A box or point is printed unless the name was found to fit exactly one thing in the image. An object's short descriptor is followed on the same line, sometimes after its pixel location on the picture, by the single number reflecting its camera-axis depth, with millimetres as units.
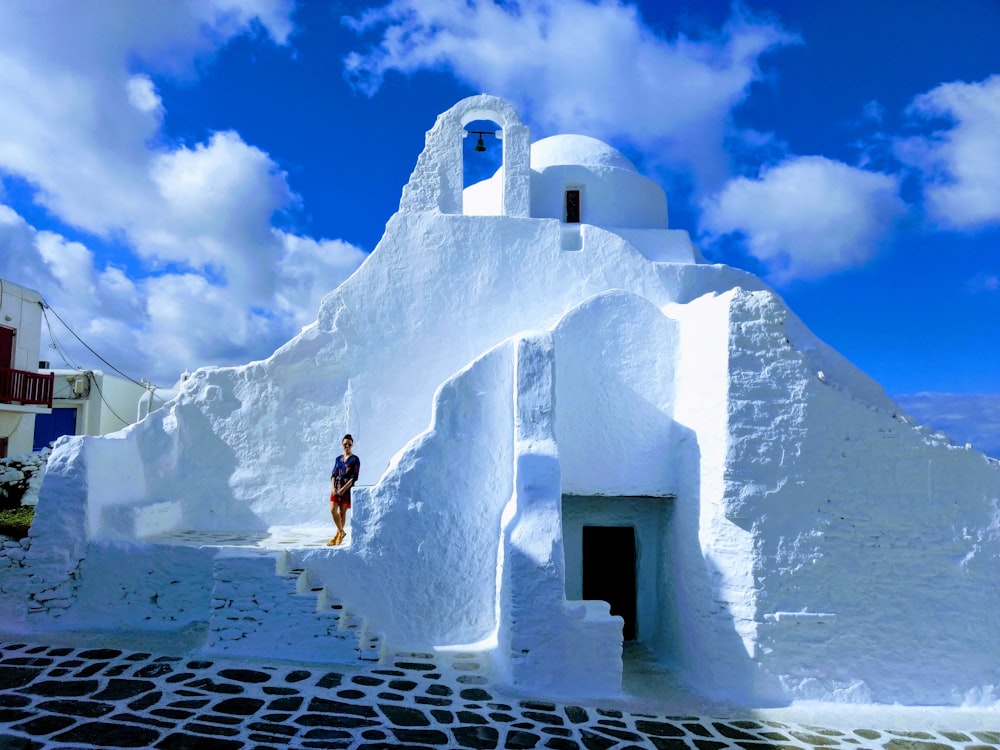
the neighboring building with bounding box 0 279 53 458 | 15055
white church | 7605
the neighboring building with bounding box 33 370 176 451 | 18141
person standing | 8748
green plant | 8656
